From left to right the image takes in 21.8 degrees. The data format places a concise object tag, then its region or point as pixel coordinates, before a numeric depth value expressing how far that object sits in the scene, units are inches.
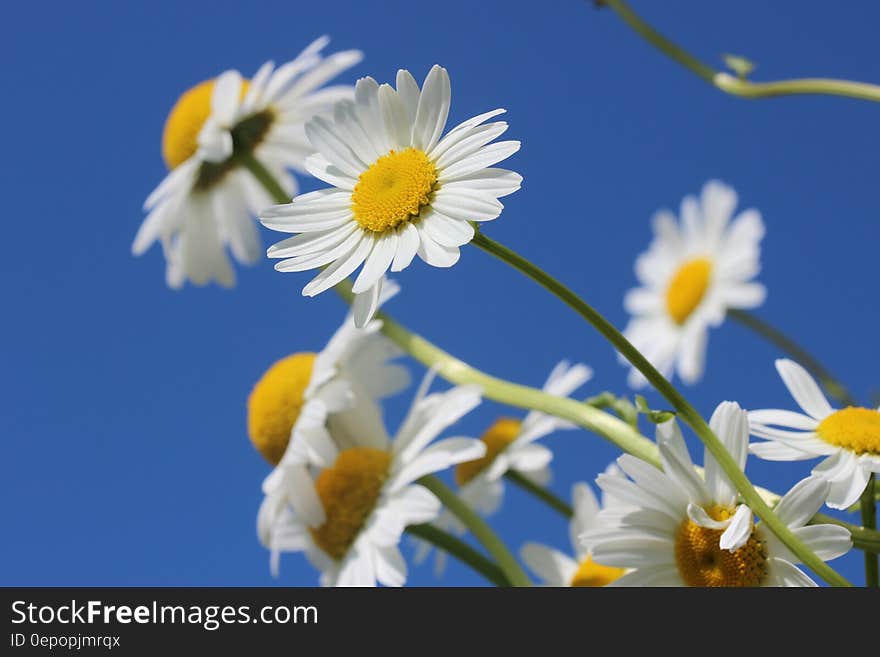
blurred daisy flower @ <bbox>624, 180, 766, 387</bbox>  30.5
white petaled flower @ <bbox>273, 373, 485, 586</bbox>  18.1
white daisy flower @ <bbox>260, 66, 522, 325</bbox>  14.8
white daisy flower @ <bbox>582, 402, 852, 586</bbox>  15.1
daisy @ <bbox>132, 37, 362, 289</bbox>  21.7
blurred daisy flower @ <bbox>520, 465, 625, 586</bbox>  18.6
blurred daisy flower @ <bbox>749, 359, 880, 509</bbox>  15.6
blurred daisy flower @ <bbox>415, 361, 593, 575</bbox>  19.4
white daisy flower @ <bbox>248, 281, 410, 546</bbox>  18.7
